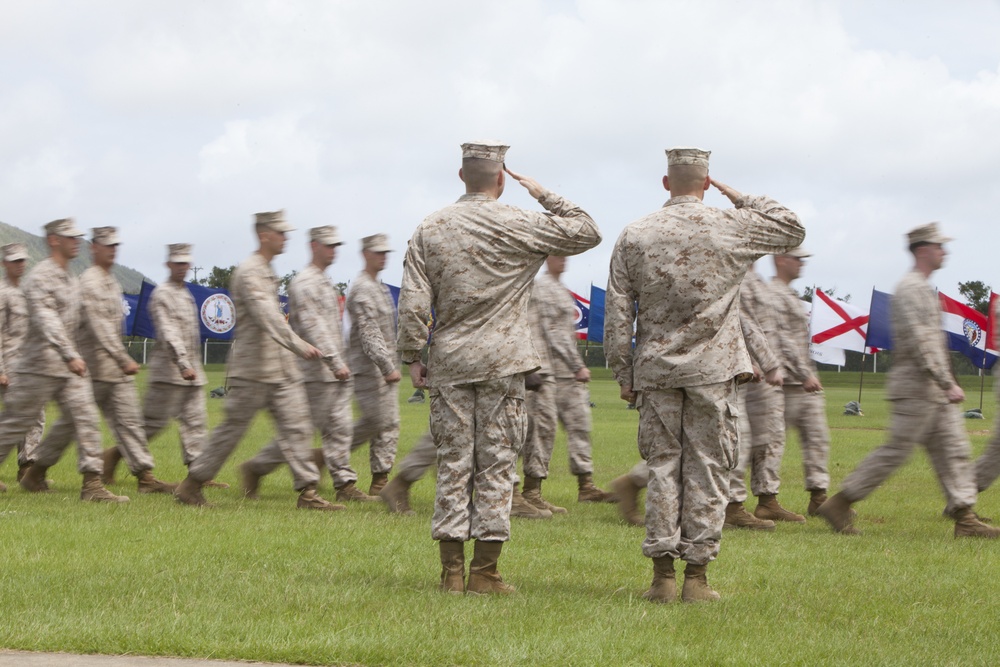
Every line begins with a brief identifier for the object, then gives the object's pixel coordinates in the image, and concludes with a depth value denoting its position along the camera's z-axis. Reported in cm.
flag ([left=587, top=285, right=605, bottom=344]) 4044
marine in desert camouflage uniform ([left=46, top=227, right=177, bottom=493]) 1117
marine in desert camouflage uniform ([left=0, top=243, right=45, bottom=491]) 1248
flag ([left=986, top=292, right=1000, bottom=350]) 2816
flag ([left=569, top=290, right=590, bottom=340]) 3874
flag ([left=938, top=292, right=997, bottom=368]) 2417
